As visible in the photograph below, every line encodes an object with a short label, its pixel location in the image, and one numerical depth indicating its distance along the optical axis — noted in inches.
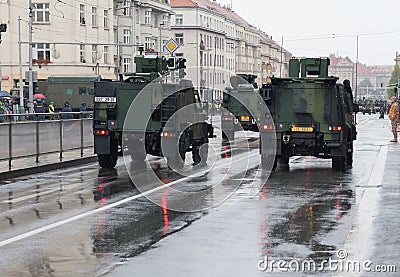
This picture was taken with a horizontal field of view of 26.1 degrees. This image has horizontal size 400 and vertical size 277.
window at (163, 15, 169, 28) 3762.3
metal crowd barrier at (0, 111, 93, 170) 810.2
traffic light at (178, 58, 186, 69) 957.8
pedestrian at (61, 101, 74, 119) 970.2
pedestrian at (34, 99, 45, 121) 1941.4
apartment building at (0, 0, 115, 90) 2758.4
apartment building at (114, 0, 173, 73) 3248.0
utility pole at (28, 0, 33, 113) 1940.2
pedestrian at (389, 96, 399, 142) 1385.3
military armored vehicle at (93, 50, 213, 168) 794.2
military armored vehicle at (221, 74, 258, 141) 1414.9
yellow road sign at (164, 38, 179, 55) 1475.4
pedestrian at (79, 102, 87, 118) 1010.8
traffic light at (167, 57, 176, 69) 930.7
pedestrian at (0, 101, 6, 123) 1672.2
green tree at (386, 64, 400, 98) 7346.5
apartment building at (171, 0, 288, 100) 4598.9
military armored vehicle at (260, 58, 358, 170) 799.7
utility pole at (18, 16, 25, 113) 1962.1
